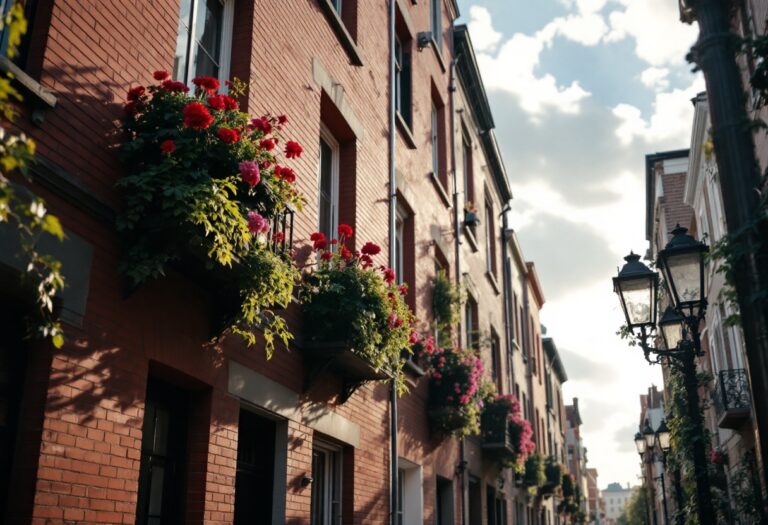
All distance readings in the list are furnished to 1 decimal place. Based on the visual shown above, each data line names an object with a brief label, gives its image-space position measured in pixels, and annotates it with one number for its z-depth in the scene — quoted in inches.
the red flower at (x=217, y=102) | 227.1
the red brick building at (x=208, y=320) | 189.5
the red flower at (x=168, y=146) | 208.1
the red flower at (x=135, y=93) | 223.5
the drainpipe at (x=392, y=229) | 418.9
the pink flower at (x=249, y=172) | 218.5
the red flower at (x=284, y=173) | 244.2
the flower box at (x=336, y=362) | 322.3
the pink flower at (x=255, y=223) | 226.8
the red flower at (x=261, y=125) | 242.7
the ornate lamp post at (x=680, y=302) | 306.2
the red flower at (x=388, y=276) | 363.2
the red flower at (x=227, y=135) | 218.8
